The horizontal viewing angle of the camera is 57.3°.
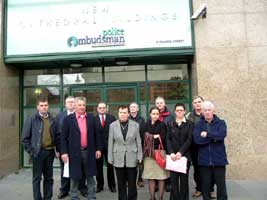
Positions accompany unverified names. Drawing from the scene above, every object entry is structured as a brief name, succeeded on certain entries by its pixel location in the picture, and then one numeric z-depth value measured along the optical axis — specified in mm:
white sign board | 6029
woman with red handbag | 3935
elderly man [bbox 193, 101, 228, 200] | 3699
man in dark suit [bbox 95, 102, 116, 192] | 4772
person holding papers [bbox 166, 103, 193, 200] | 3835
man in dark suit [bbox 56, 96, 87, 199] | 4581
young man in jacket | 4037
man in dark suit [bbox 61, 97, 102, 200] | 3965
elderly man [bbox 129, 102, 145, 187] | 4697
